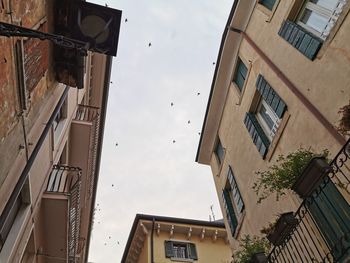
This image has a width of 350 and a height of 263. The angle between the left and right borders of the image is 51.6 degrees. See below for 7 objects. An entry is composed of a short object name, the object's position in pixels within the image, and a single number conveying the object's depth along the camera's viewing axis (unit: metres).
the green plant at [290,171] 6.09
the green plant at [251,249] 7.10
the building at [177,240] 16.56
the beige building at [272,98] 6.52
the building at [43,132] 6.18
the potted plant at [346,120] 5.02
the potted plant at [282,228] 5.89
